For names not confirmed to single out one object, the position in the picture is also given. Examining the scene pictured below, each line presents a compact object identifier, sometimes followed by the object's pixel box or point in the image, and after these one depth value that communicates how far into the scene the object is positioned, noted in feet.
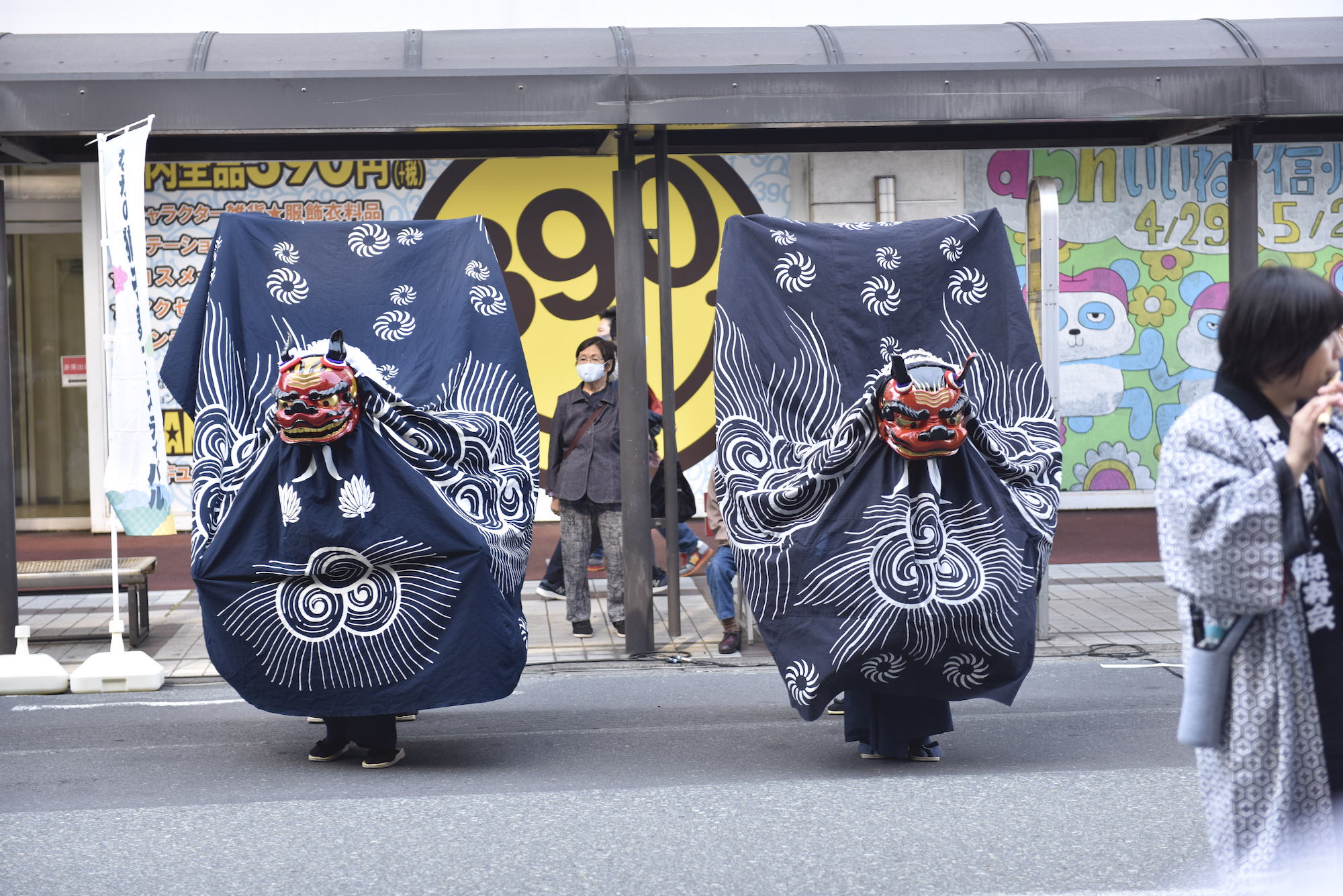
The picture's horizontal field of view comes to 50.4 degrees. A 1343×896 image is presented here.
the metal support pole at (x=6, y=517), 25.05
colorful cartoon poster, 42.09
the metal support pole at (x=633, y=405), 25.25
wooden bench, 26.86
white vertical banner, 23.18
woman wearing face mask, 27.07
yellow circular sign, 40.75
